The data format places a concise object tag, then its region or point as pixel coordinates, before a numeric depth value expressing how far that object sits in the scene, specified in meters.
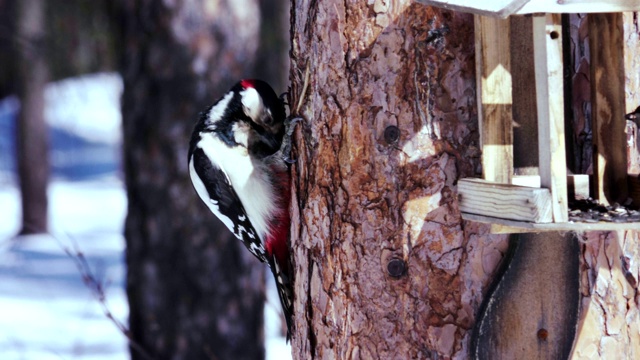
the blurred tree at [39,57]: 15.12
